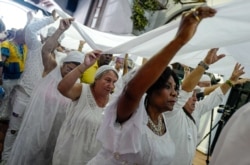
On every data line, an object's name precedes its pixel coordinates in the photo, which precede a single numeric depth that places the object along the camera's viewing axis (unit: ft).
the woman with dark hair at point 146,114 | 3.24
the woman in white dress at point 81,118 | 6.36
